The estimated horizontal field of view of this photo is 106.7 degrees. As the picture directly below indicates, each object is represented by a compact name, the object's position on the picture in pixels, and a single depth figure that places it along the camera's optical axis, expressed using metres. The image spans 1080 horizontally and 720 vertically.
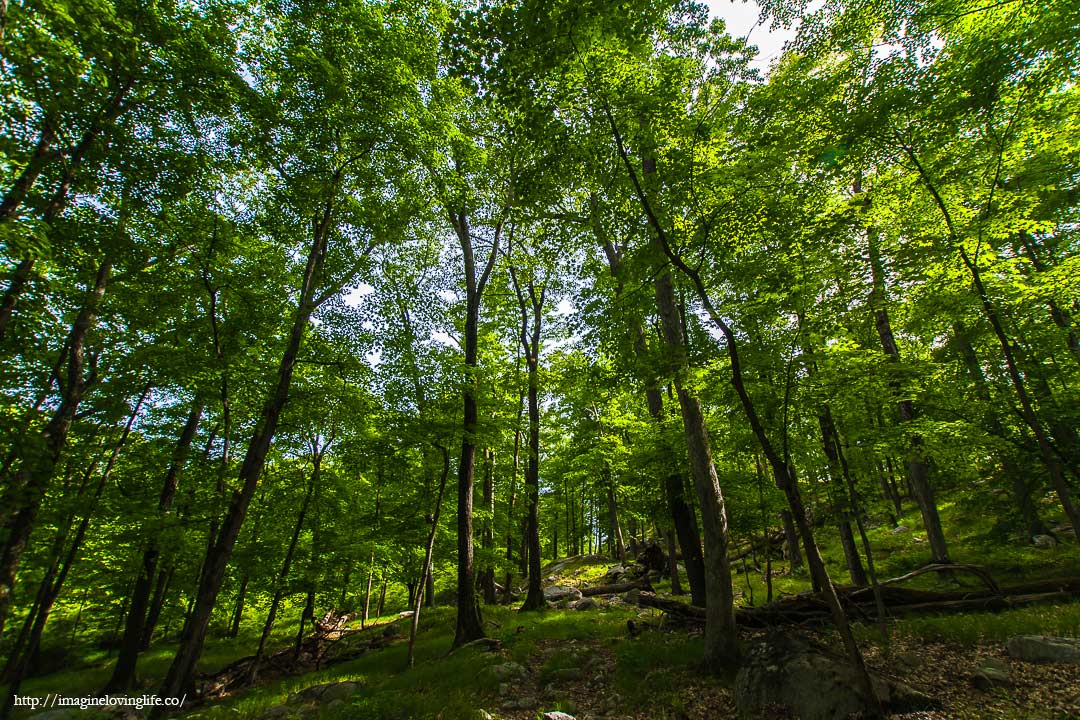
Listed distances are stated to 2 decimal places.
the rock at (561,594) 16.66
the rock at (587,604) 14.00
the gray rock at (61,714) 8.13
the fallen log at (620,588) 16.83
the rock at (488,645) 9.36
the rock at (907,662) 5.61
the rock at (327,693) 7.66
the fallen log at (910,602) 7.25
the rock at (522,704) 6.53
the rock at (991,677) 4.93
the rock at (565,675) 7.48
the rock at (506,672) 7.60
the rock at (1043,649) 5.14
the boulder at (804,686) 4.75
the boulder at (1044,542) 12.54
